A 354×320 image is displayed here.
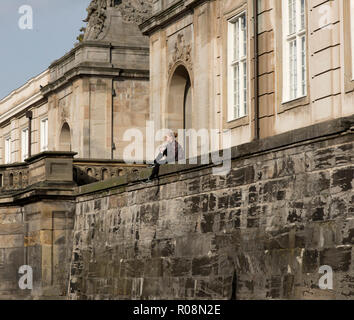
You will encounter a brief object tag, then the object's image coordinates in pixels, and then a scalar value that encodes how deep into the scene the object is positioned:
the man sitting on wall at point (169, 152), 23.12
